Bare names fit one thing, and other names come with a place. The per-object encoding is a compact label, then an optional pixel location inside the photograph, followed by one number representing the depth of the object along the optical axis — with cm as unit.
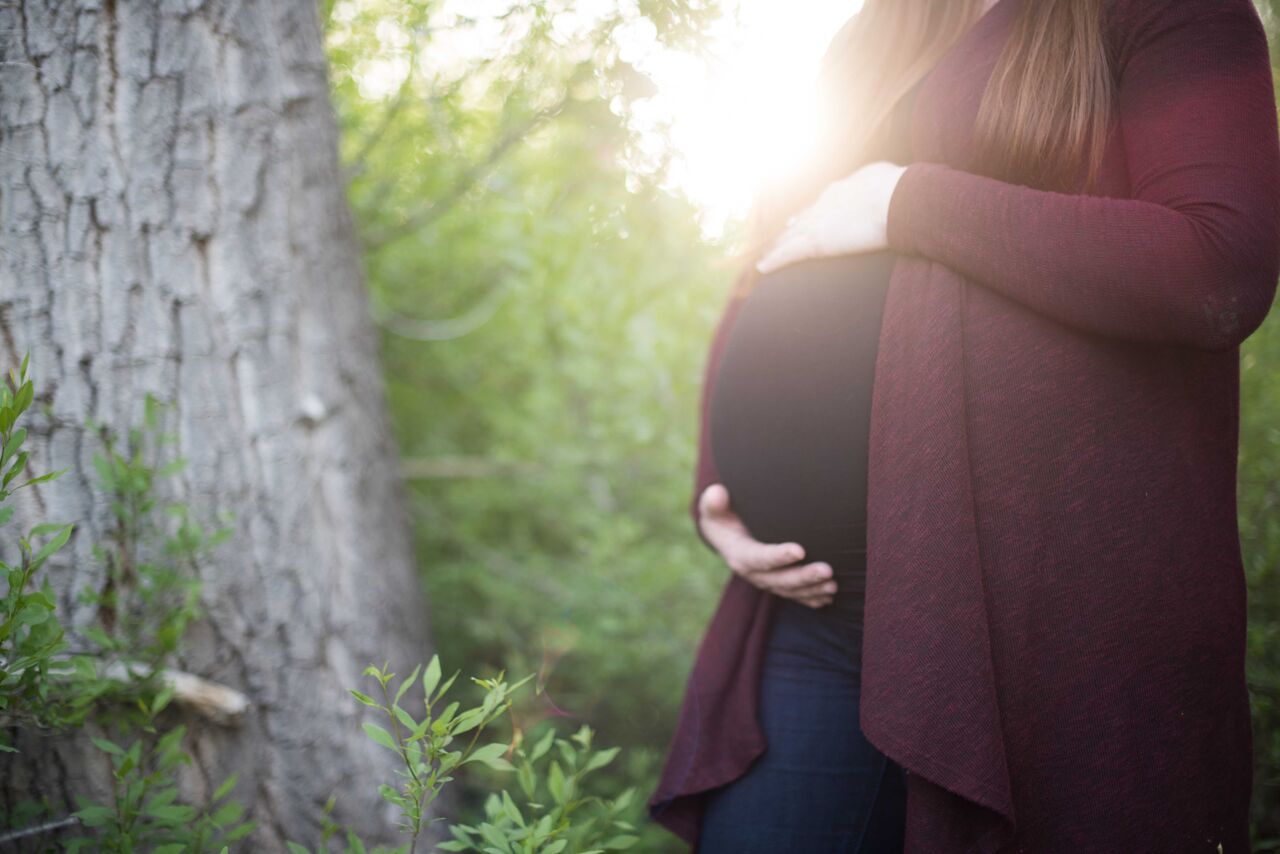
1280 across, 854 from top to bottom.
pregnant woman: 87
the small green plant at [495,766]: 86
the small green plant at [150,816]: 97
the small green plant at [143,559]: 121
